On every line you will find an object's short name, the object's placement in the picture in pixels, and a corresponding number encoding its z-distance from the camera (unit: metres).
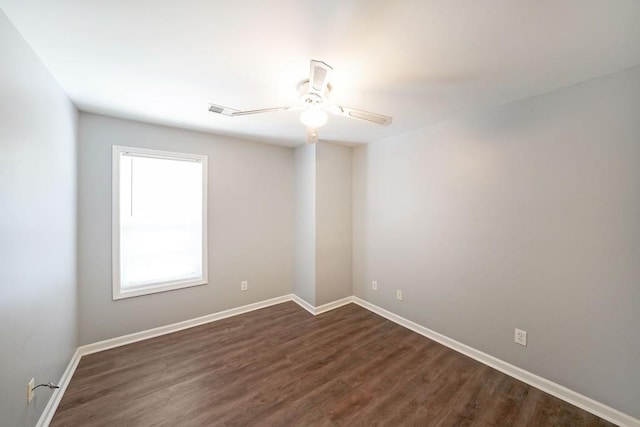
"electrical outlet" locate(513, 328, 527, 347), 2.02
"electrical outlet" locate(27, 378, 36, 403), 1.38
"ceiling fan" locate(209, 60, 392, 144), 1.56
